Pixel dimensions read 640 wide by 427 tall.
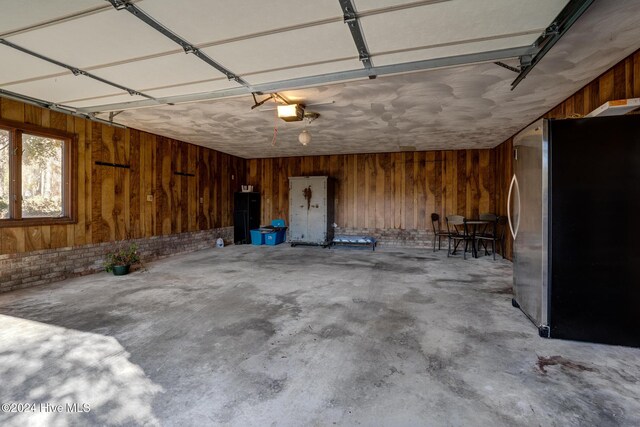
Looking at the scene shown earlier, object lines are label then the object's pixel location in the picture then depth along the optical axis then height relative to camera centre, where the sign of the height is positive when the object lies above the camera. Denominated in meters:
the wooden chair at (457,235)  6.19 -0.53
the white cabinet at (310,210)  7.59 +0.01
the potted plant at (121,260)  4.58 -0.84
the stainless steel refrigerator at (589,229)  2.29 -0.15
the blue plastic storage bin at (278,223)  8.23 -0.37
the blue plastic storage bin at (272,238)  7.95 -0.77
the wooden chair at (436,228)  6.78 -0.46
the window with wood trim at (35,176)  3.75 +0.48
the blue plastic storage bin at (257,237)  7.96 -0.74
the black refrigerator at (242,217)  8.18 -0.20
